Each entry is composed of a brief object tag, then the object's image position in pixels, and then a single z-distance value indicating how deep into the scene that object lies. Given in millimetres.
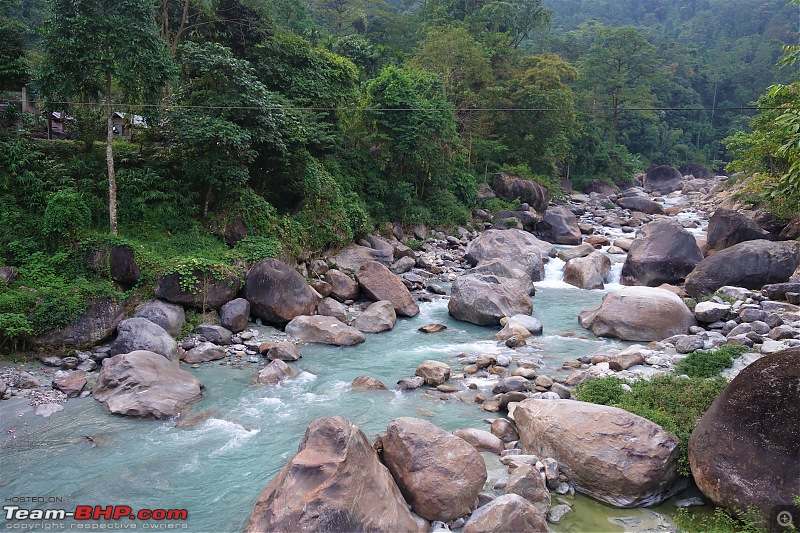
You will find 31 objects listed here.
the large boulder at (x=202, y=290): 13641
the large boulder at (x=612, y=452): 7062
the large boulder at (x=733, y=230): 19922
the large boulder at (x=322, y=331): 13695
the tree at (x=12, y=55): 14867
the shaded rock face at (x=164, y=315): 12836
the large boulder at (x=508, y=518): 6152
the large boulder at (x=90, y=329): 11648
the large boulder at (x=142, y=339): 11578
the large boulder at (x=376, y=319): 14867
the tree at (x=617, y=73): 48938
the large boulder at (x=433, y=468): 6664
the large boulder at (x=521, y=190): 32969
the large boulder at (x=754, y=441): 6234
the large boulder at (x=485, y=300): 15445
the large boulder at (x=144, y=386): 9586
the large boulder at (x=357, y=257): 19375
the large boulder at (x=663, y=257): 18547
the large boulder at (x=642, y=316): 13578
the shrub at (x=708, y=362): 10391
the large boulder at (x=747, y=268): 16531
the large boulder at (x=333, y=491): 5844
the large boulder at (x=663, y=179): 48469
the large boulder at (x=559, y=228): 26984
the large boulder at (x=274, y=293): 14484
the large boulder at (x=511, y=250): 20116
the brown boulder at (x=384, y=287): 16359
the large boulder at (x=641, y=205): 35219
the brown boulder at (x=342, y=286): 17062
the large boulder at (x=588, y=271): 19531
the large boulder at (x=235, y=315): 13852
